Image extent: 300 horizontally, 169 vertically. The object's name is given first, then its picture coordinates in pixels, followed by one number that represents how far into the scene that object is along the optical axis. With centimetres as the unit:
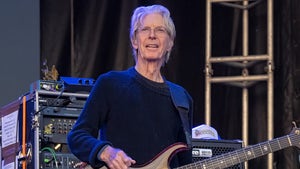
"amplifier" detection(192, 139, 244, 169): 508
